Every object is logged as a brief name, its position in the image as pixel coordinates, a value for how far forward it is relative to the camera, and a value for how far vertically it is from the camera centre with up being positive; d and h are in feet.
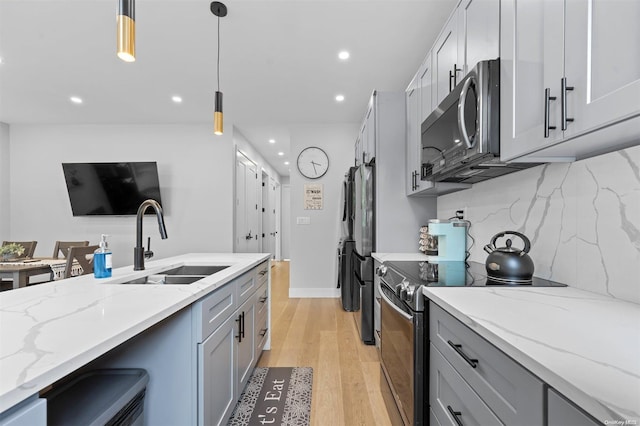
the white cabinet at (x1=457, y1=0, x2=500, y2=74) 4.09 +2.84
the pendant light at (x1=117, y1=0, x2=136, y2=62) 3.38 +2.19
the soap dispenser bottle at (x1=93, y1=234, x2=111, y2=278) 4.69 -0.81
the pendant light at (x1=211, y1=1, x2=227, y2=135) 6.75 +2.78
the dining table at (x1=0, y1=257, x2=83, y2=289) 9.87 -2.02
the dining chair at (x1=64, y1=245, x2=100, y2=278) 9.41 -1.57
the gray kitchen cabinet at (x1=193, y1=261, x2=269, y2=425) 4.00 -2.28
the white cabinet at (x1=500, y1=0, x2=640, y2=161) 2.33 +1.34
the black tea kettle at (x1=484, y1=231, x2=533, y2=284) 4.16 -0.74
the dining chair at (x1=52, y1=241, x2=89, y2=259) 13.59 -1.59
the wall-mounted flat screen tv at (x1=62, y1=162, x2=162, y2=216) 14.52 +1.33
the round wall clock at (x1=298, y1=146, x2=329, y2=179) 14.82 +2.66
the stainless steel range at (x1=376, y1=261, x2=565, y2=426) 4.07 -1.72
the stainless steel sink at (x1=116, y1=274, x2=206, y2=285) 5.25 -1.28
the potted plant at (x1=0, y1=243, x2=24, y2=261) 10.93 -1.54
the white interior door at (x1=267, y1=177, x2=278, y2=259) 24.89 -0.16
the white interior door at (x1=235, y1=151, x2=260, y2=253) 16.14 +0.40
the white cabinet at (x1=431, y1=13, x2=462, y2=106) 5.24 +3.00
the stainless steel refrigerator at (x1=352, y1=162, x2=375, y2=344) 8.93 -1.09
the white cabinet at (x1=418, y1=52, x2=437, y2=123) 6.50 +2.98
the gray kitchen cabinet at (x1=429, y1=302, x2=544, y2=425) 2.04 -1.45
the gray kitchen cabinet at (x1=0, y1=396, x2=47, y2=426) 1.62 -1.18
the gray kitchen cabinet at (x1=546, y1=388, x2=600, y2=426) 1.59 -1.16
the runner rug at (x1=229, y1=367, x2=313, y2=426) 5.57 -3.99
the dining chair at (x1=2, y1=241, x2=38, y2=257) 13.32 -1.64
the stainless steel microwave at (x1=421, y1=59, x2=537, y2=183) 4.06 +1.34
